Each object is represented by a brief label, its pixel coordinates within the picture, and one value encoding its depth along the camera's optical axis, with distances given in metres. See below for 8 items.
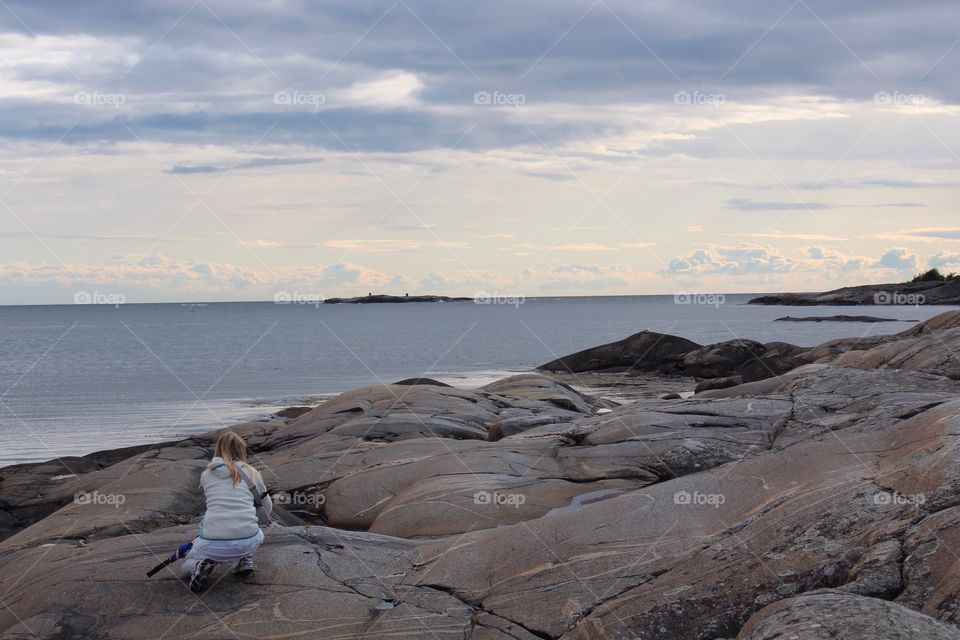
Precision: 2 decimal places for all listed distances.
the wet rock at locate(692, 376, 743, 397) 30.11
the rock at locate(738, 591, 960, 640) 6.12
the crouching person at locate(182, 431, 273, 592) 9.21
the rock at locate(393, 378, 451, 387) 34.28
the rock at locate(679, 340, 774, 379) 45.59
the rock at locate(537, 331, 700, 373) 50.34
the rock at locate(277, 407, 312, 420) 33.19
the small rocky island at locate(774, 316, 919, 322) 108.94
